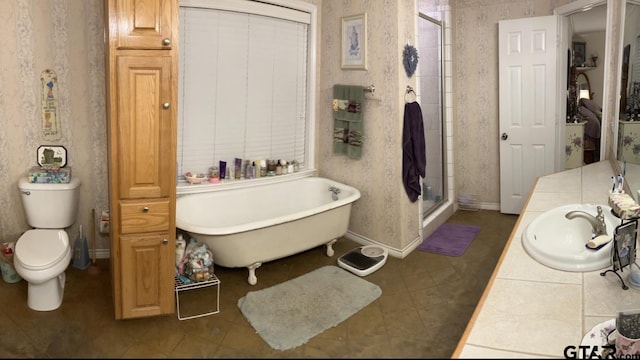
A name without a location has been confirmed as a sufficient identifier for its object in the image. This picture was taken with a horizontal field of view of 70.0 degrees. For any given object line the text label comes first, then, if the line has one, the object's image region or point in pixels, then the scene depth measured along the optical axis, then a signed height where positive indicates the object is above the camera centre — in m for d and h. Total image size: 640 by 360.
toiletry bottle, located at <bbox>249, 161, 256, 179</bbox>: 3.90 -0.24
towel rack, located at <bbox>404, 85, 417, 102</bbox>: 3.75 +0.42
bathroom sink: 1.90 -0.47
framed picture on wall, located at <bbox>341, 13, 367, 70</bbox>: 3.81 +0.85
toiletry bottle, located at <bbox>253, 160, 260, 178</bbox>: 3.93 -0.22
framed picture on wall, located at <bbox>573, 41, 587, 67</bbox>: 4.21 +0.83
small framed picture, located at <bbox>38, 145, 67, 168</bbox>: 3.27 -0.09
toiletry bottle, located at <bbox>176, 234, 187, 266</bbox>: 2.96 -0.69
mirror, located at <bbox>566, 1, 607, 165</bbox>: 4.09 +0.65
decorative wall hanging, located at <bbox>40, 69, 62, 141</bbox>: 3.27 +0.27
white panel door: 4.65 +0.40
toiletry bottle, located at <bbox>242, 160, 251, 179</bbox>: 3.89 -0.24
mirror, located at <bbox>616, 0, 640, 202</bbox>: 2.59 +0.24
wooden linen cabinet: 2.41 -0.04
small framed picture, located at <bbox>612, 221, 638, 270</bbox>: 1.79 -0.41
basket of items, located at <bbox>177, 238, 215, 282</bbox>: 2.94 -0.78
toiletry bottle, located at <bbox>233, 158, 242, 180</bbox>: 3.84 -0.22
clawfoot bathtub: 3.03 -0.57
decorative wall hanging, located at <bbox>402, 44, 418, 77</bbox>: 3.68 +0.68
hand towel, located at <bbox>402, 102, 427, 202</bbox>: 3.71 -0.04
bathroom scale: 3.38 -0.90
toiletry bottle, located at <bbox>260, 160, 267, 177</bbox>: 4.00 -0.22
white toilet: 2.66 -0.62
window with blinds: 3.58 +0.46
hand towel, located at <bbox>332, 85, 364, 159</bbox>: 3.86 +0.20
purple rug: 3.89 -0.88
